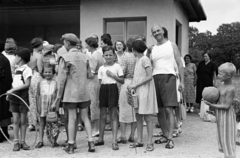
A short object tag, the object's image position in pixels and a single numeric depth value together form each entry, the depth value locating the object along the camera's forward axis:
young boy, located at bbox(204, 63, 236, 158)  3.86
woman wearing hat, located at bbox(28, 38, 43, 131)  6.28
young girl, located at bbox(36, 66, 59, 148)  5.48
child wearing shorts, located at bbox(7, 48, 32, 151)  5.25
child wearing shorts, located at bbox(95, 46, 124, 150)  5.45
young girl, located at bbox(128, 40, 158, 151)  5.14
